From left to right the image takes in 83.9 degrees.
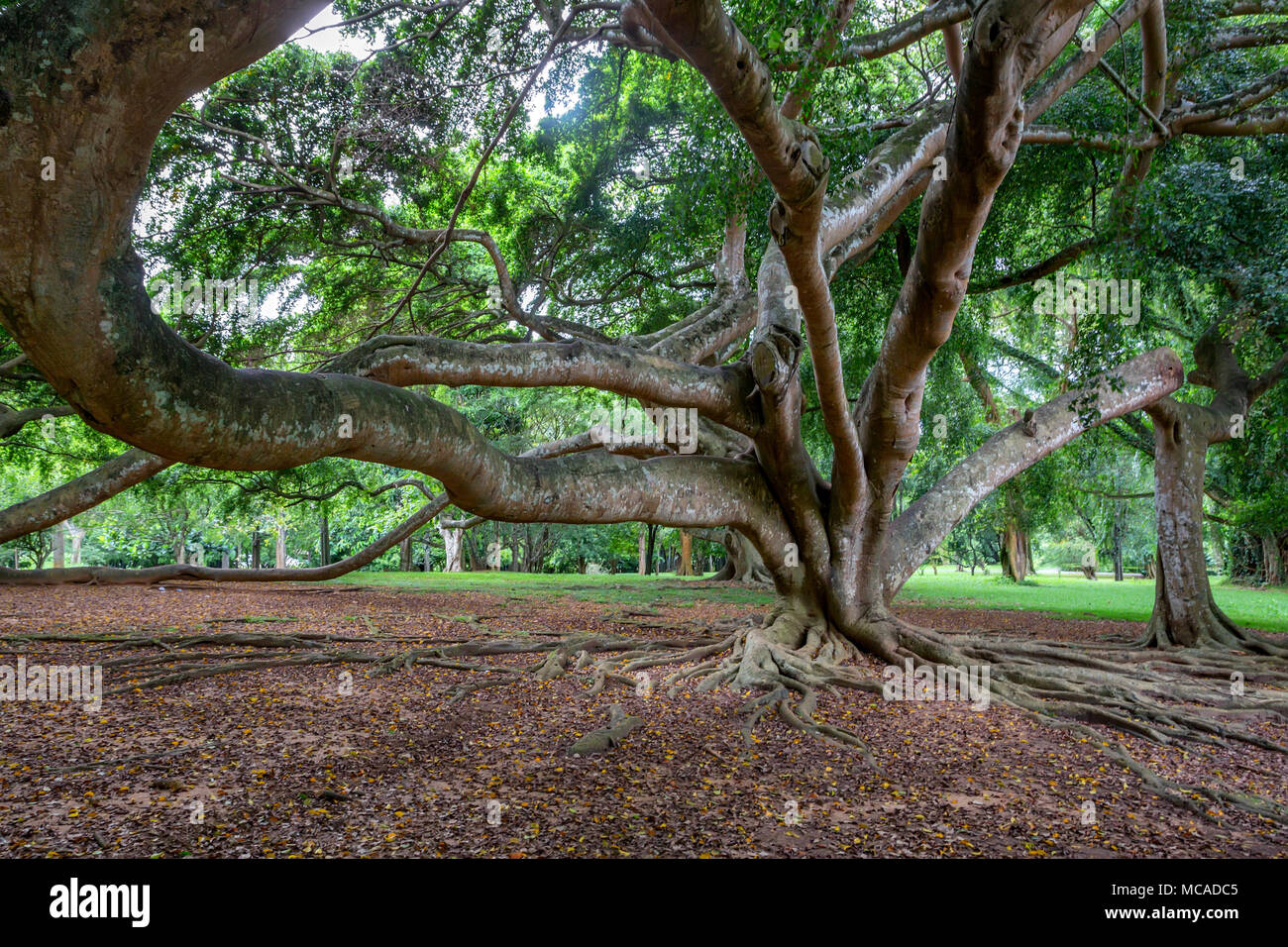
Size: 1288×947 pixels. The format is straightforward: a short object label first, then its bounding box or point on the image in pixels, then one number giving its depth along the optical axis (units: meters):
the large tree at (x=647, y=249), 2.73
